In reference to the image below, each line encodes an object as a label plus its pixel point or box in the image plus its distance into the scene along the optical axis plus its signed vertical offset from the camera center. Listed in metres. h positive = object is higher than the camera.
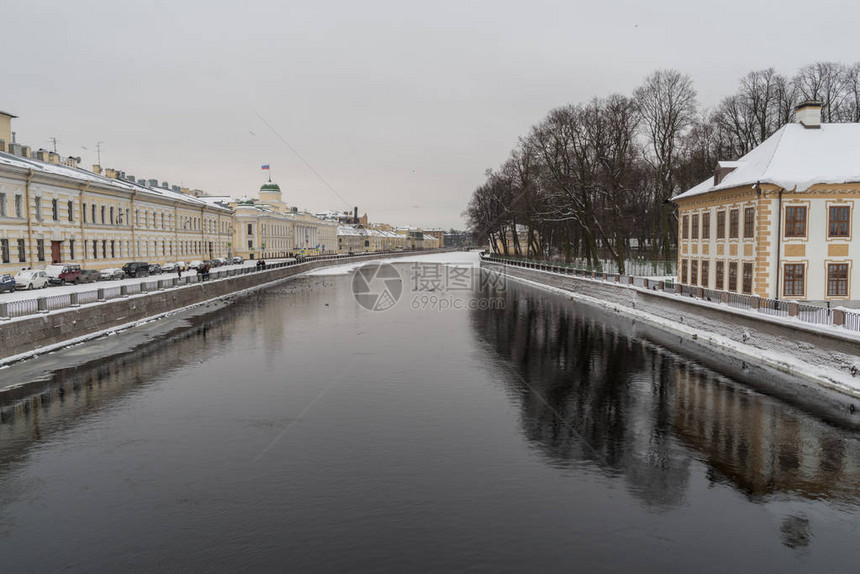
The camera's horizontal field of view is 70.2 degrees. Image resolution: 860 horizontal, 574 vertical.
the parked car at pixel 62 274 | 44.06 -1.62
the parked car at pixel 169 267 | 64.99 -1.69
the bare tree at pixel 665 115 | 56.16 +12.51
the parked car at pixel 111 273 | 51.97 -1.90
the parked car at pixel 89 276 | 46.62 -1.87
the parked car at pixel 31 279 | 40.19 -1.84
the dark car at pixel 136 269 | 55.47 -1.59
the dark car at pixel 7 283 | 36.94 -1.90
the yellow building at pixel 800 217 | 30.52 +1.62
